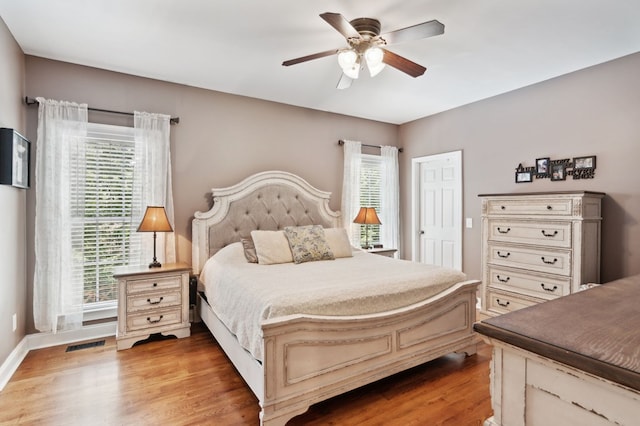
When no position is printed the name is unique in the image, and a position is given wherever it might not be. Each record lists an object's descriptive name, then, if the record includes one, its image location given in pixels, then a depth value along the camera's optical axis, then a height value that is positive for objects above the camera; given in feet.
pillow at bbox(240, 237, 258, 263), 10.86 -1.30
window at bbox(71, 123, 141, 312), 10.14 -0.02
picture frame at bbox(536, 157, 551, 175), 11.42 +1.63
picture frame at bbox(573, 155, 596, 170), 10.36 +1.58
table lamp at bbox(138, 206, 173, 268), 10.02 -0.32
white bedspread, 6.79 -1.78
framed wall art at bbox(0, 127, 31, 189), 7.78 +1.27
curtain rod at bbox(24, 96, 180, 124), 9.52 +3.16
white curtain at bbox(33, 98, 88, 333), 9.54 -0.14
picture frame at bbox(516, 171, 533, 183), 11.92 +1.29
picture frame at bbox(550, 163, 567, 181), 11.03 +1.37
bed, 6.23 -2.62
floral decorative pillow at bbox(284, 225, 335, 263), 11.00 -1.13
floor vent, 9.71 -4.05
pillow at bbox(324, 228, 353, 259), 11.91 -1.12
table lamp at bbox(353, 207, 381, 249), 14.14 -0.23
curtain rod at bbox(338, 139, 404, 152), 15.28 +3.22
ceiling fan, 6.89 +3.63
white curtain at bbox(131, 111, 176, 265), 10.93 +1.24
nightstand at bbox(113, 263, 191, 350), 9.68 -2.78
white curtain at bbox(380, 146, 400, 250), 16.46 +0.62
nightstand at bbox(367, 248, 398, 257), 14.34 -1.75
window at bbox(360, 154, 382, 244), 16.08 +1.27
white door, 14.70 +0.13
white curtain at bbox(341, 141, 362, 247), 15.14 +1.07
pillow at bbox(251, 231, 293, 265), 10.65 -1.19
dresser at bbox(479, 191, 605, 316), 9.48 -1.05
